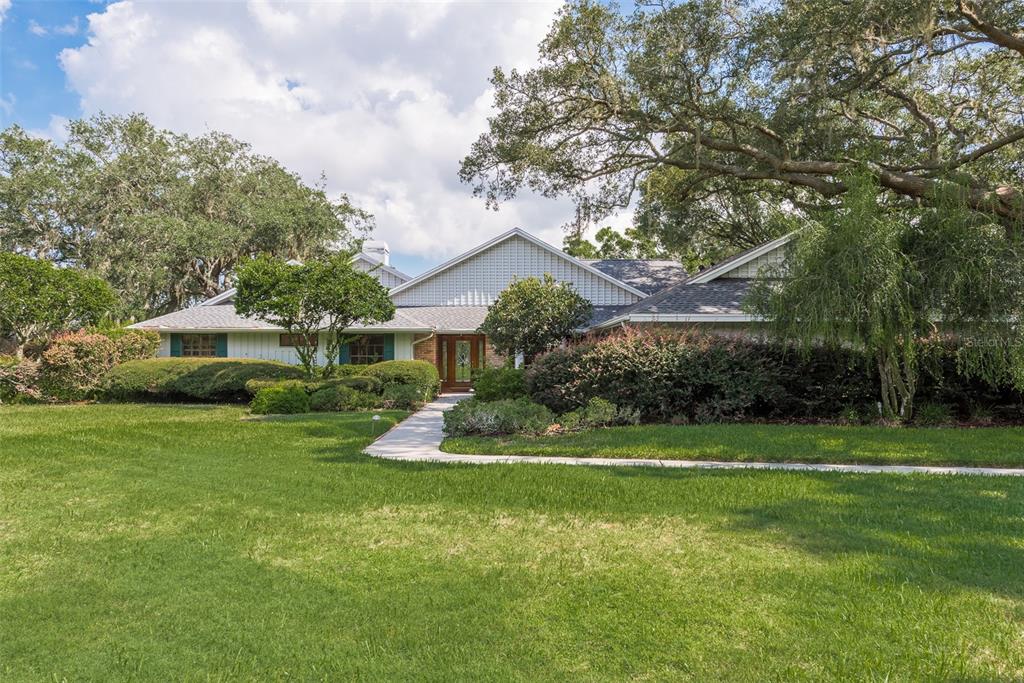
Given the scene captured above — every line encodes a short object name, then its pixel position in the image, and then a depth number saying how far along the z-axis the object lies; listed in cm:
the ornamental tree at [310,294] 1694
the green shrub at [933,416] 1214
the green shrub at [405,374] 1859
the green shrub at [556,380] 1297
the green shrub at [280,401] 1597
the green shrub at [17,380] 1825
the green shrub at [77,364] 1856
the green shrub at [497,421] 1144
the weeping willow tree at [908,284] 1042
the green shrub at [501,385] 1509
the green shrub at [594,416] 1178
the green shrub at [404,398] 1730
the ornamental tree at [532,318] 1702
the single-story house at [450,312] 2219
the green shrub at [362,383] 1737
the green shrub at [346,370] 1988
